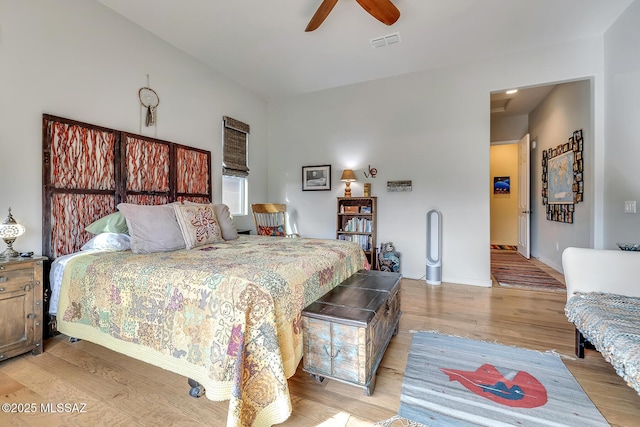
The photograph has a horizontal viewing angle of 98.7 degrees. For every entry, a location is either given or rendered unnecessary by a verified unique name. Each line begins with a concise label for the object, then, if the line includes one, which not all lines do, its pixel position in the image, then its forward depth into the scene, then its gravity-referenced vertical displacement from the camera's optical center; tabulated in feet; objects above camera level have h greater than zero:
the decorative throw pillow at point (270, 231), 13.65 -1.03
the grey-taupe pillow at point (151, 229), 7.00 -0.48
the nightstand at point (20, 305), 5.78 -2.07
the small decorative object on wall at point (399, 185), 13.16 +1.19
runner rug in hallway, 11.61 -3.18
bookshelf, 13.34 -0.63
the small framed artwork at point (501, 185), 22.61 +2.04
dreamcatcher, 9.56 +3.86
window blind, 13.08 +3.16
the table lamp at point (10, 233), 6.15 -0.48
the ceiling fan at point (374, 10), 7.18 +5.45
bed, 4.00 -1.33
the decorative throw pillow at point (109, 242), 7.23 -0.84
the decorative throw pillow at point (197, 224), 7.77 -0.41
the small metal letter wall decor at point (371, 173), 13.87 +1.89
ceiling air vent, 10.13 +6.44
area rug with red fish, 4.30 -3.26
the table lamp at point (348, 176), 13.53 +1.69
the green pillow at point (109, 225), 7.64 -0.39
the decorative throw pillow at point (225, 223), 9.46 -0.44
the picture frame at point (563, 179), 11.80 +1.49
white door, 17.20 +0.85
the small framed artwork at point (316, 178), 14.84 +1.79
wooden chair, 13.55 -0.43
